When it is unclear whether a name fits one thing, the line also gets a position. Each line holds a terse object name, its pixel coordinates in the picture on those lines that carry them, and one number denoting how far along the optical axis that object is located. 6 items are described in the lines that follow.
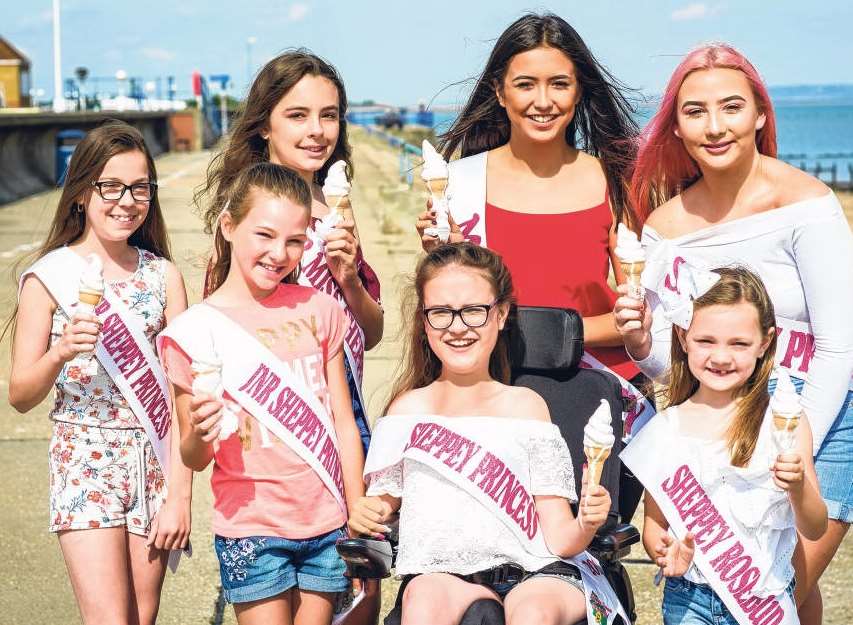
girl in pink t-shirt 3.08
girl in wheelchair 2.97
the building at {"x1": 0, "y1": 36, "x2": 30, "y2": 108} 60.03
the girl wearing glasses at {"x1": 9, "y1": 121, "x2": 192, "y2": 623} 3.20
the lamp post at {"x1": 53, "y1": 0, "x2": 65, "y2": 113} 41.62
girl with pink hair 3.06
